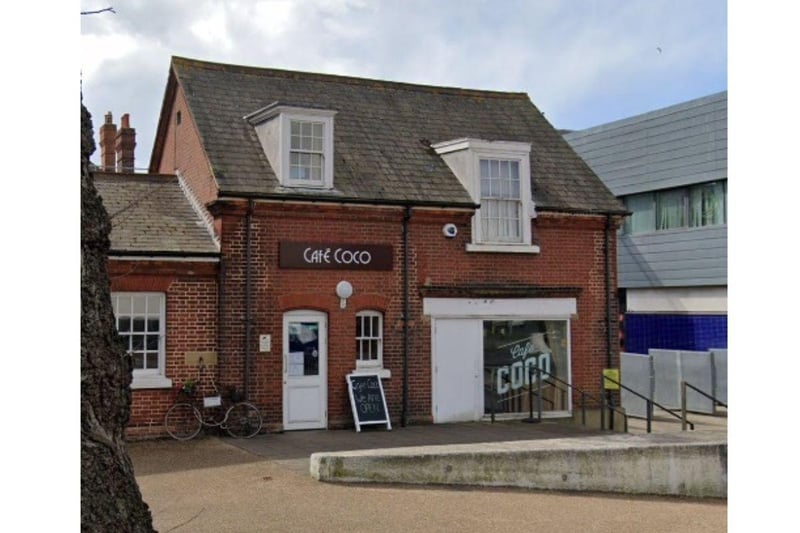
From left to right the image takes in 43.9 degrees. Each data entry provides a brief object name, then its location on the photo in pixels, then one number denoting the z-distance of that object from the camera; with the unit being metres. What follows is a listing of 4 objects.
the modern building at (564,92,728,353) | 28.17
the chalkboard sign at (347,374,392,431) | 17.41
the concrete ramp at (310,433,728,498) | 11.99
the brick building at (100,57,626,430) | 17.12
